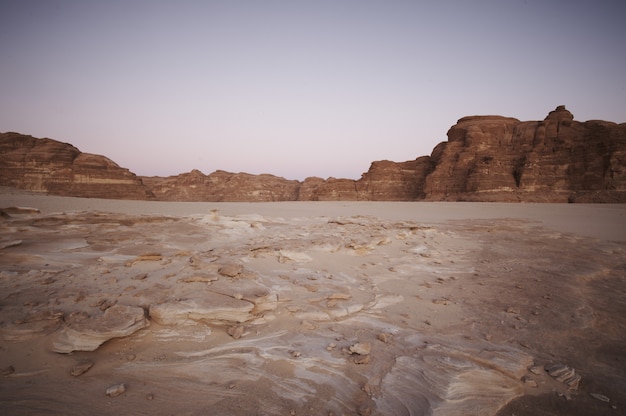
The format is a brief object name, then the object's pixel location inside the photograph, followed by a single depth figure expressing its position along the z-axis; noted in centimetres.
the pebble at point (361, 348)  206
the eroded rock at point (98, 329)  191
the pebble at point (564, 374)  176
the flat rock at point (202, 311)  234
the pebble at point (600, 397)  163
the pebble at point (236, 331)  226
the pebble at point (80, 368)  172
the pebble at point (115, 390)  159
